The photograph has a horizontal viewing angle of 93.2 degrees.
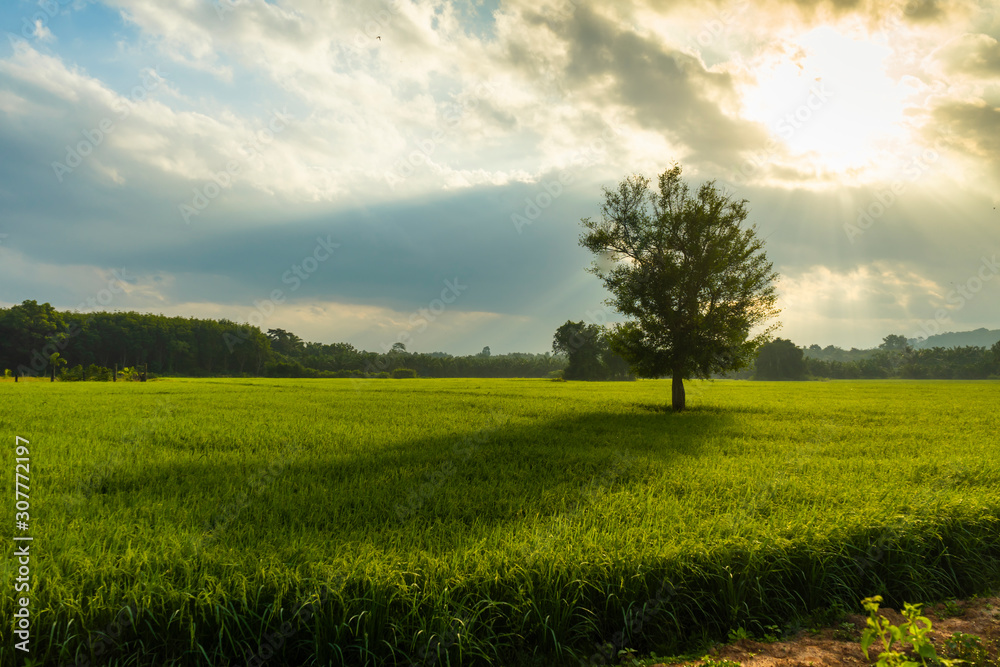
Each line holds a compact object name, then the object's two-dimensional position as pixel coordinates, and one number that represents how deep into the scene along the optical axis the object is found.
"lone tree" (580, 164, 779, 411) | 24.88
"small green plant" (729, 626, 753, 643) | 4.77
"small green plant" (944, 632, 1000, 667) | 4.26
